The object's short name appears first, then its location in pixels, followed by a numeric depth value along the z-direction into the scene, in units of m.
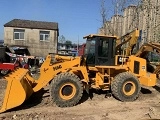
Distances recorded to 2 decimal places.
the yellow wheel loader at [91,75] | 4.51
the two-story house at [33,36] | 15.72
